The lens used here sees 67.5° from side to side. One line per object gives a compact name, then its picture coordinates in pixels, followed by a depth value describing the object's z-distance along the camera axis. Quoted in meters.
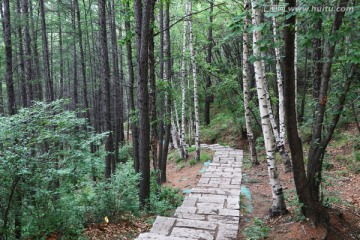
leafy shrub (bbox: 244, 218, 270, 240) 4.43
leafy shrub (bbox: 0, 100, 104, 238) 3.94
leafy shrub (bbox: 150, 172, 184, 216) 6.02
